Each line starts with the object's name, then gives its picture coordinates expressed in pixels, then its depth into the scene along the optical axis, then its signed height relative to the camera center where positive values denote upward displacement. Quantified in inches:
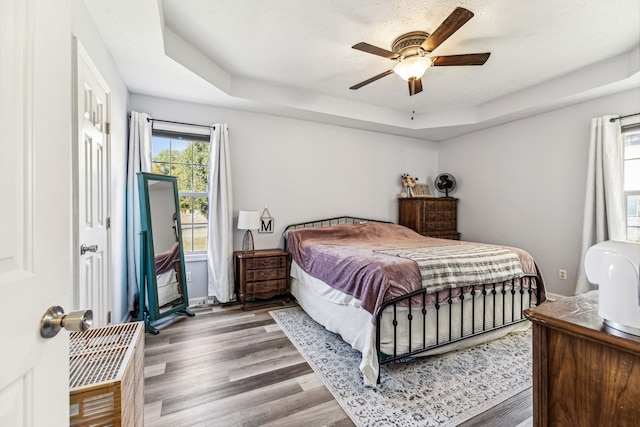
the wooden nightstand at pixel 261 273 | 130.2 -29.2
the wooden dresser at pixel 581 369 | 29.5 -18.4
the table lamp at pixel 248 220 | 133.7 -3.7
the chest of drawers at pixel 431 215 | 177.9 -2.6
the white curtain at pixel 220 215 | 135.2 -1.2
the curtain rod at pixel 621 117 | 119.6 +40.5
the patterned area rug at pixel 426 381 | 64.7 -46.2
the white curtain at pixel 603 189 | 122.3 +9.4
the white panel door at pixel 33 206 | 19.8 +0.6
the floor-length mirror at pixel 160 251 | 110.3 -16.1
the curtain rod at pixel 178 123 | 124.9 +42.2
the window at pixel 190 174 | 135.7 +19.0
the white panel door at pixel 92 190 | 65.0 +6.2
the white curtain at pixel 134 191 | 117.3 +9.4
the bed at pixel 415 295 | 79.3 -27.3
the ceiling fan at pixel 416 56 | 84.9 +49.8
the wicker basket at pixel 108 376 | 33.6 -20.8
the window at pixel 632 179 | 123.6 +14.1
